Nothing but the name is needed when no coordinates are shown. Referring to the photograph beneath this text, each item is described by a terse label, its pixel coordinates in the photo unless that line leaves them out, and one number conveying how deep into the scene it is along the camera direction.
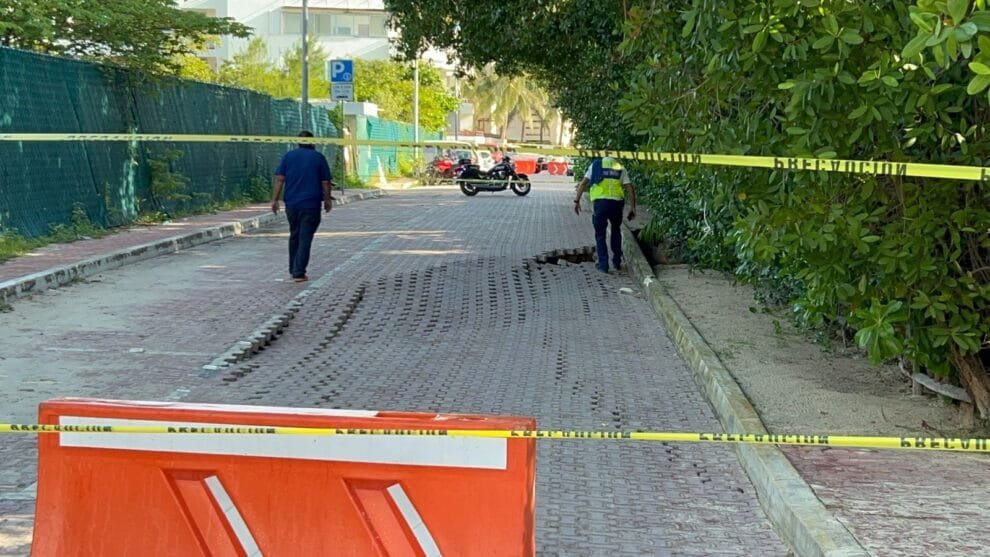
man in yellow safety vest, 14.86
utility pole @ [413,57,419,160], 52.03
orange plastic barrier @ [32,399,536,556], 4.12
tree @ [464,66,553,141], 78.20
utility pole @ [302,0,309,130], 30.03
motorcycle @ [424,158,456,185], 42.88
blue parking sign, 30.69
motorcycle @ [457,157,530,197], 36.44
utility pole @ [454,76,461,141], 72.51
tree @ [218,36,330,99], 48.22
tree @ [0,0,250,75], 16.72
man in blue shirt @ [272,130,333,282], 13.60
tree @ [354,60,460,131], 61.50
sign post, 30.67
